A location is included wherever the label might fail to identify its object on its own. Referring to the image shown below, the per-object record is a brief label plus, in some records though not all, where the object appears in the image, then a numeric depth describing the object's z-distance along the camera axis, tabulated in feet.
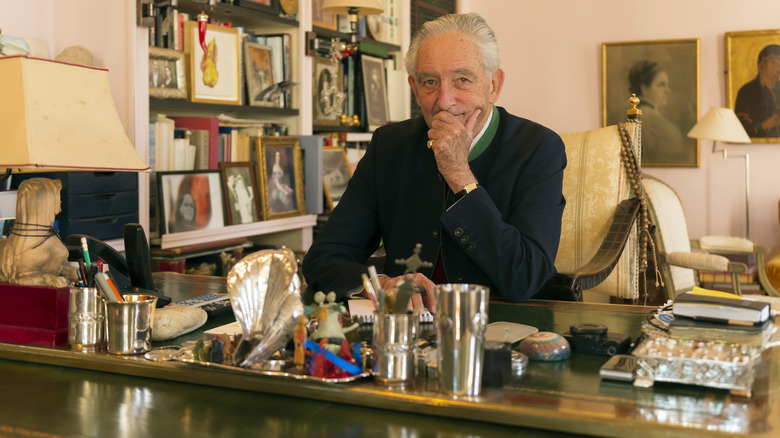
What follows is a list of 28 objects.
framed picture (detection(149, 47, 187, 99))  10.98
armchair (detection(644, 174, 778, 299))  12.92
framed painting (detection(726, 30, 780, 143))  18.79
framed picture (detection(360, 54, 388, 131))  16.24
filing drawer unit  8.98
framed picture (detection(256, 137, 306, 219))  13.01
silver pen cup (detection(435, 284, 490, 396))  3.28
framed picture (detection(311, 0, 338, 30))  14.70
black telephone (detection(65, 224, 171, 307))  5.29
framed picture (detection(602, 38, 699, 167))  19.52
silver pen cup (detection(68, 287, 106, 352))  4.20
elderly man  5.79
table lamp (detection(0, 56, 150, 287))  4.56
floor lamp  17.40
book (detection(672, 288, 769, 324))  3.80
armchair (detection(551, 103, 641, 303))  9.53
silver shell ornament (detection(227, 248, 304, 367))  3.76
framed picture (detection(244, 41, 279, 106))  12.85
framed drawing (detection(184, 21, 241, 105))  11.62
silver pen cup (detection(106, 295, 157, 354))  4.06
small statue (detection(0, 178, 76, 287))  4.57
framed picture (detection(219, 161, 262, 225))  12.23
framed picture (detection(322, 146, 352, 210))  14.51
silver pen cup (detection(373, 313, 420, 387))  3.49
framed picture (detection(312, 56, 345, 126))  14.76
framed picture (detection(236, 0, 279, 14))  12.41
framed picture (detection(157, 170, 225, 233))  10.89
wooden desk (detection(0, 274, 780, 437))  3.10
